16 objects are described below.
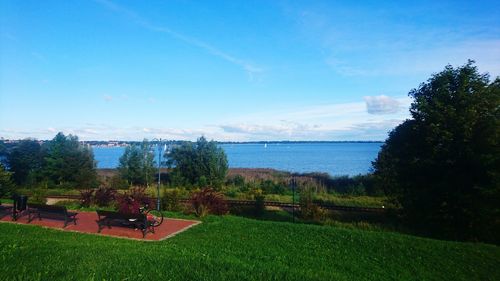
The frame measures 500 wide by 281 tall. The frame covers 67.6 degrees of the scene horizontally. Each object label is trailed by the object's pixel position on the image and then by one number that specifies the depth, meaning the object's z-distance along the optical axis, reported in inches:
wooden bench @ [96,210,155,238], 433.1
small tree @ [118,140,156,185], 1331.2
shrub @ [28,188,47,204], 704.1
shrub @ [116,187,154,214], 490.0
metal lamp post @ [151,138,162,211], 627.8
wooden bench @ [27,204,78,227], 484.1
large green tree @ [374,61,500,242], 476.7
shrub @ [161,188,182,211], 641.0
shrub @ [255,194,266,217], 690.7
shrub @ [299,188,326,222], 626.8
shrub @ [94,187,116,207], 669.9
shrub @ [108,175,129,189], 1152.8
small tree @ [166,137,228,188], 1254.9
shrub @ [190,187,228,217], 564.4
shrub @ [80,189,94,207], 657.5
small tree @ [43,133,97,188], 1291.8
